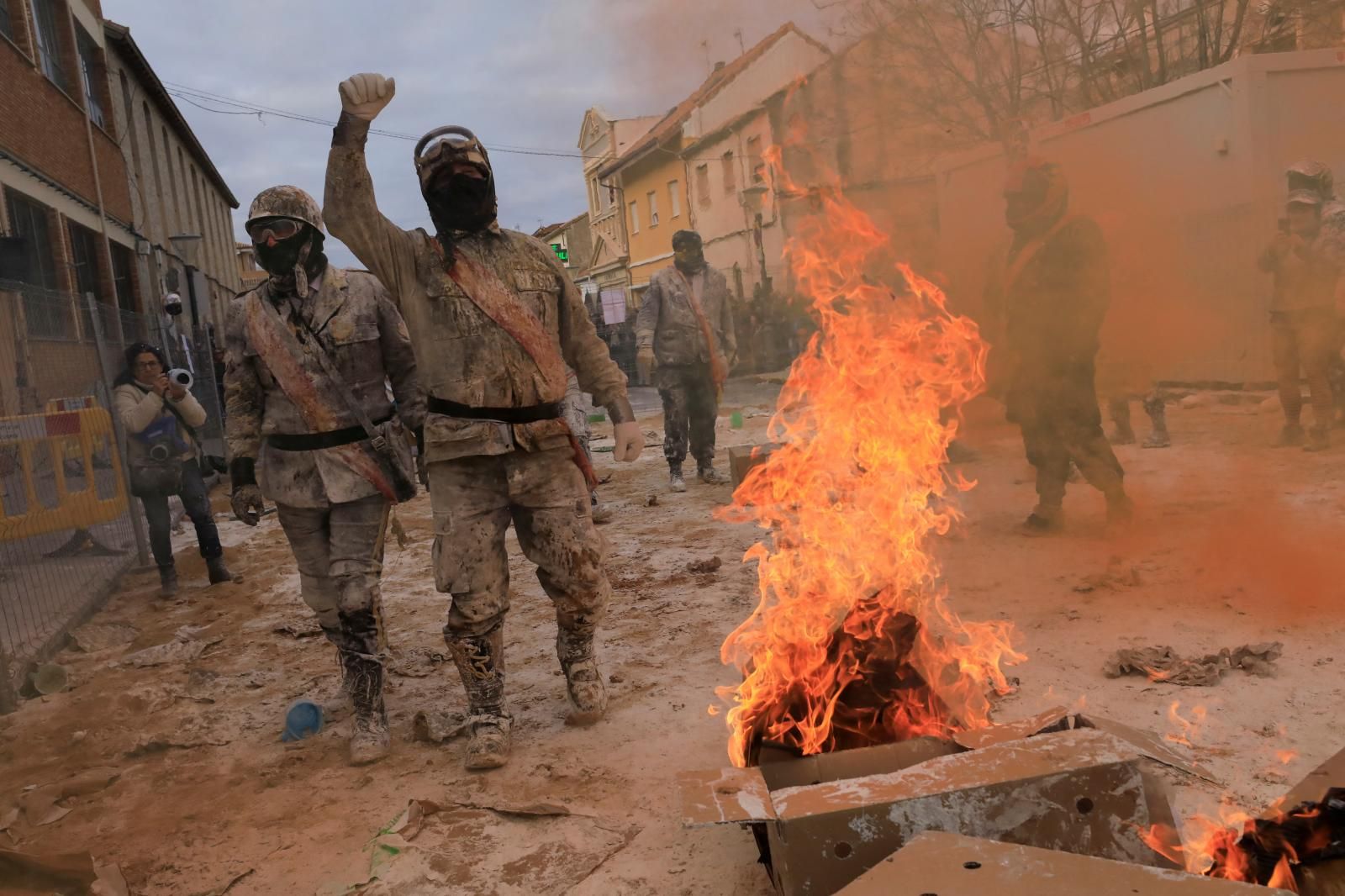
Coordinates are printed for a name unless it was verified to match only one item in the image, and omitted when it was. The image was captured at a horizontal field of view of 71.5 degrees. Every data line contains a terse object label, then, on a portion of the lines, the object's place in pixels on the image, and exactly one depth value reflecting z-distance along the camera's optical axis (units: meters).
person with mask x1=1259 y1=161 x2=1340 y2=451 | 7.49
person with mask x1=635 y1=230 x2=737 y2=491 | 8.66
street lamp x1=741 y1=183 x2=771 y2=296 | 14.45
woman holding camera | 6.80
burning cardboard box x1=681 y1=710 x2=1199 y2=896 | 2.23
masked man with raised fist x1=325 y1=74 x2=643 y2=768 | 3.60
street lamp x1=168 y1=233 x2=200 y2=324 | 15.91
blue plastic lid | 4.04
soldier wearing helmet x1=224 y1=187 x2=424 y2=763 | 3.85
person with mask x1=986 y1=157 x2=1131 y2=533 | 5.62
